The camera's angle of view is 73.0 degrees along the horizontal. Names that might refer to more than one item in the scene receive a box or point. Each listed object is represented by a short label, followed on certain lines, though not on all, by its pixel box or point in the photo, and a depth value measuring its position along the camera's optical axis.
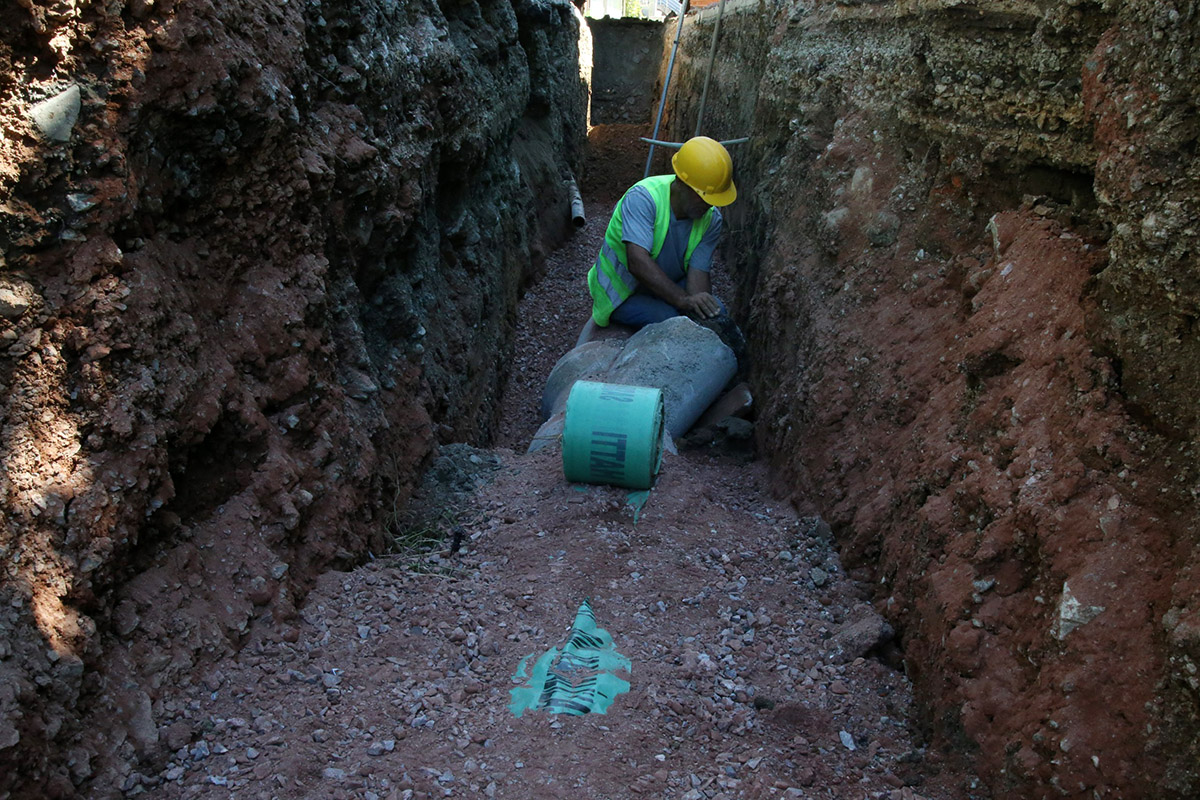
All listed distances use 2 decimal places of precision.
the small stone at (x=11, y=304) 1.85
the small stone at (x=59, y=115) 1.94
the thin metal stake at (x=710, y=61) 8.62
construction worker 5.57
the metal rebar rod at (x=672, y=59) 11.17
